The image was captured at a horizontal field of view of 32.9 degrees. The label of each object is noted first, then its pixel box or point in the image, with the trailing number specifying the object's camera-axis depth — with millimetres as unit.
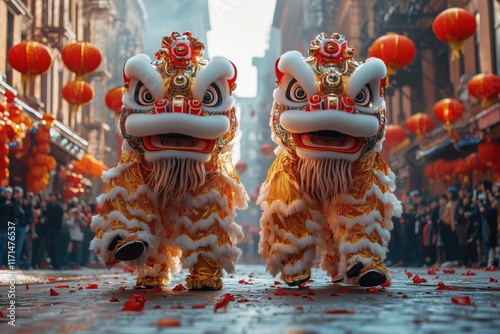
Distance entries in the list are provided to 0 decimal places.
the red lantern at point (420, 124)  24094
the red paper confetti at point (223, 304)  5988
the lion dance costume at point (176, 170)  9047
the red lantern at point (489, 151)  20375
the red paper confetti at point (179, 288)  9219
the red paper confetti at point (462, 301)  6316
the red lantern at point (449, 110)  20828
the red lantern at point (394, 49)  18172
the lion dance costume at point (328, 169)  9070
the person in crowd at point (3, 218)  15359
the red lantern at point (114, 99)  19594
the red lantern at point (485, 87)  18844
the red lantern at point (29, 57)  17205
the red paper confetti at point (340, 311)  5684
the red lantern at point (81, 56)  18125
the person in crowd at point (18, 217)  15672
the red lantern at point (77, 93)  20484
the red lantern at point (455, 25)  17516
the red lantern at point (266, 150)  40859
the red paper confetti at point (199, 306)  6387
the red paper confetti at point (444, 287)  8828
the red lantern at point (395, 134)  26953
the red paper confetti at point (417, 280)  10461
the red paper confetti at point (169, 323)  4902
